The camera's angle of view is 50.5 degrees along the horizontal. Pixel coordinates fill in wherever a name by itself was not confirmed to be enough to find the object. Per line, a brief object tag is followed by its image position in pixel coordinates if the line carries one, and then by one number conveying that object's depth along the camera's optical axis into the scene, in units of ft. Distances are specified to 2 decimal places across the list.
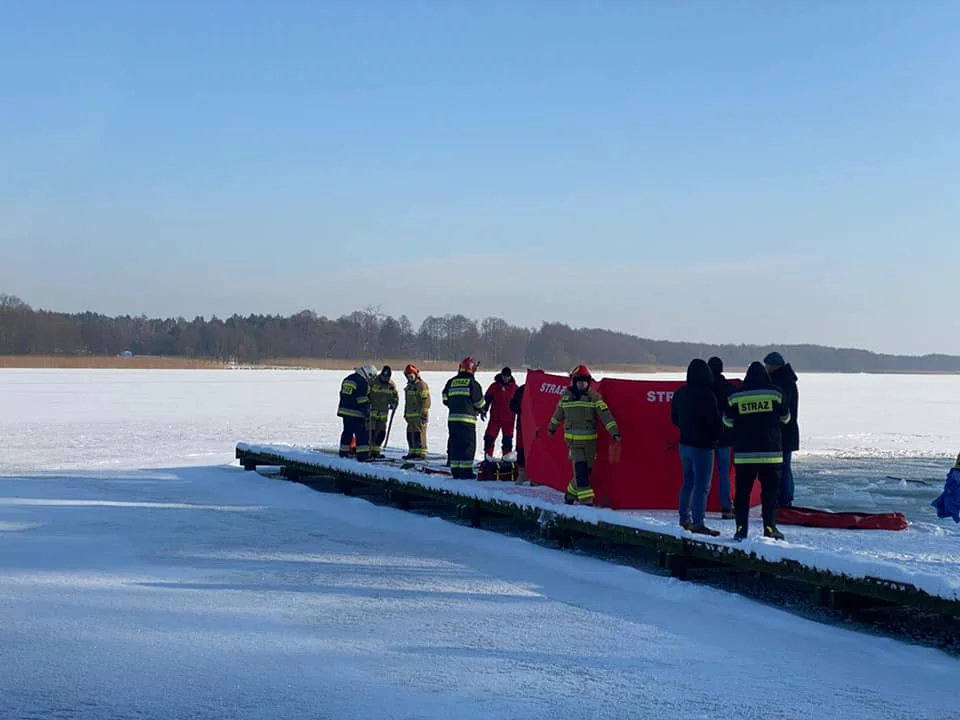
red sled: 28.71
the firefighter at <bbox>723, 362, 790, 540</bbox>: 24.88
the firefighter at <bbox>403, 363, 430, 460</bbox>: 46.75
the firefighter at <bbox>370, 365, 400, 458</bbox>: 47.34
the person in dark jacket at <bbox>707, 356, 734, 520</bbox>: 30.50
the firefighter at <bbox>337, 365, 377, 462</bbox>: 46.39
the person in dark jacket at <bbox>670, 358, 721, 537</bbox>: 26.81
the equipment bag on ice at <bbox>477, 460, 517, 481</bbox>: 39.65
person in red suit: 42.91
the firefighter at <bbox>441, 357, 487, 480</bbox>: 39.14
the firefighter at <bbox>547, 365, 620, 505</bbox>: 31.07
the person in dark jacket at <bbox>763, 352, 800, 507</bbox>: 32.78
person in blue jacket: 33.60
